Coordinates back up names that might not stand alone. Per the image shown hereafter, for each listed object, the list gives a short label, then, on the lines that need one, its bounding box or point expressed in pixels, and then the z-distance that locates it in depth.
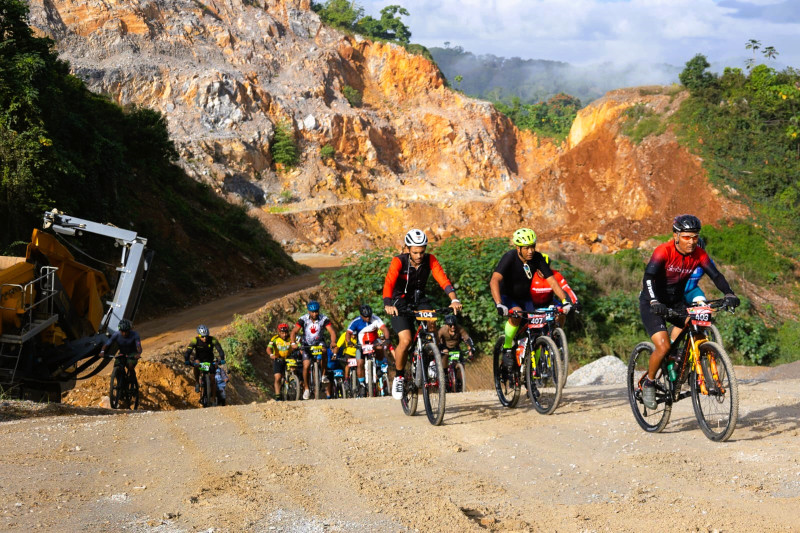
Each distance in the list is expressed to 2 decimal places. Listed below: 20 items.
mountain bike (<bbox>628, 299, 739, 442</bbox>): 7.24
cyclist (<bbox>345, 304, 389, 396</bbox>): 13.89
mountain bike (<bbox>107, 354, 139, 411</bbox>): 13.67
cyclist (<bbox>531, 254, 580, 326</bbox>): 9.67
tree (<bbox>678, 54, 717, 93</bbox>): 45.41
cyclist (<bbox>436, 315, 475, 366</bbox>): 12.98
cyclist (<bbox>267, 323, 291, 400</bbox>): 14.98
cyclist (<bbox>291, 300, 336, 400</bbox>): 14.53
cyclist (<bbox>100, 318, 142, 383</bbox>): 13.70
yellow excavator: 12.88
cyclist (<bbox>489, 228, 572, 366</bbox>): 9.52
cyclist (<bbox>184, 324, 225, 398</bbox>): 14.52
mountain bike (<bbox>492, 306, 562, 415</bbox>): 9.10
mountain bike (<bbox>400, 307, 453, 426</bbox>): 8.74
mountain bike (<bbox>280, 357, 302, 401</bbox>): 14.78
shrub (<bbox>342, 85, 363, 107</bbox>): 73.12
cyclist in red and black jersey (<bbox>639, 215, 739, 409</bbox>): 7.67
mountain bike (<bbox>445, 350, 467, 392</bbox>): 12.46
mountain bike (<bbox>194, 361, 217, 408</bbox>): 14.56
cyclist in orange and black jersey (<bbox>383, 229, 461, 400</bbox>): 9.16
